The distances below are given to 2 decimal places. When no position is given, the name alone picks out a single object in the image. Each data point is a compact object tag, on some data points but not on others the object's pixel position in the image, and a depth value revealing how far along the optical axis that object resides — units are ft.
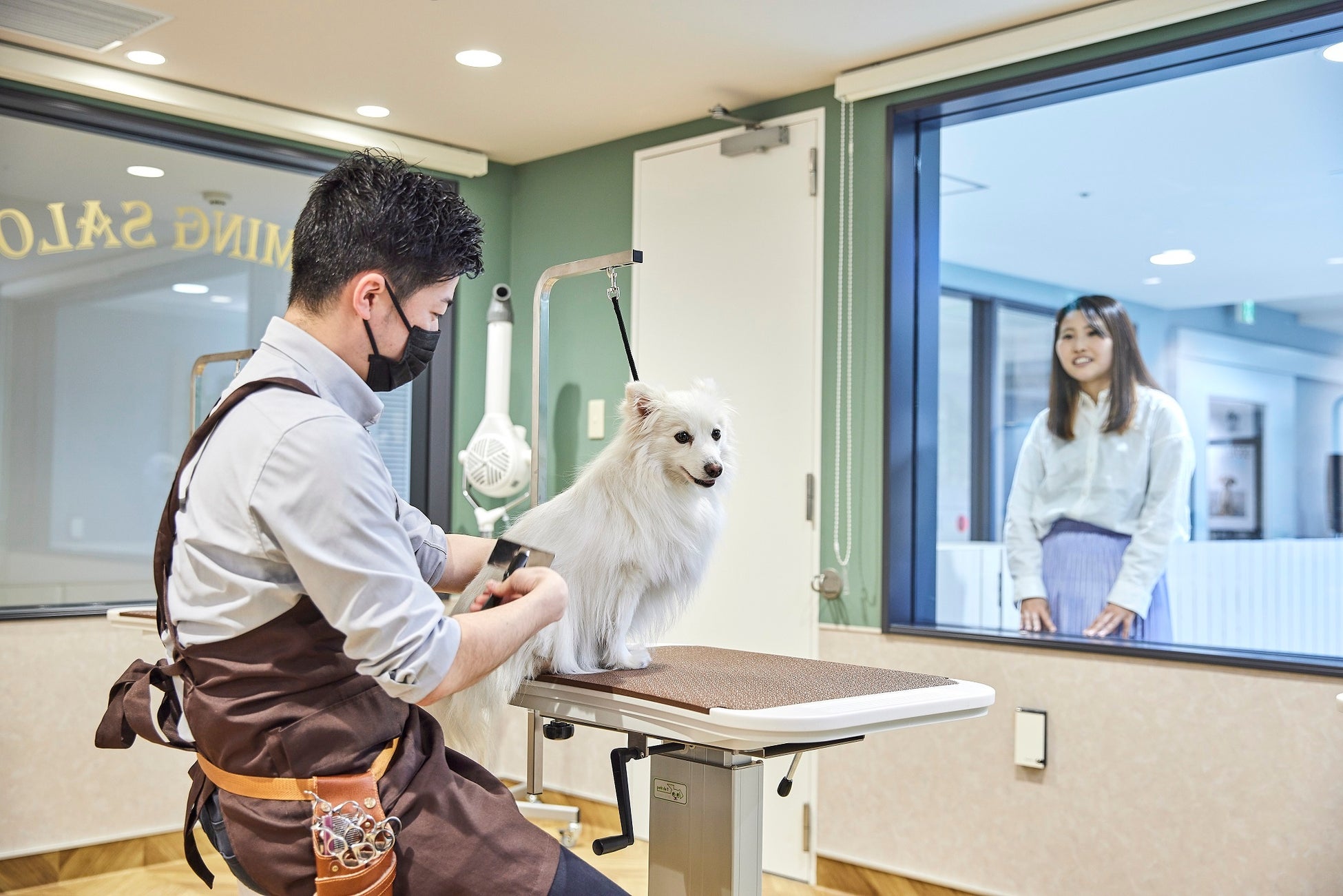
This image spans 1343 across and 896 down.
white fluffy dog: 6.67
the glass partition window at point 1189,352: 10.61
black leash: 7.30
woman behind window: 11.16
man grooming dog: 4.02
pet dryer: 13.69
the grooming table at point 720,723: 5.32
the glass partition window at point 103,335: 11.71
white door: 11.95
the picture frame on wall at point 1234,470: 11.77
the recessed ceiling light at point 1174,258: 13.20
